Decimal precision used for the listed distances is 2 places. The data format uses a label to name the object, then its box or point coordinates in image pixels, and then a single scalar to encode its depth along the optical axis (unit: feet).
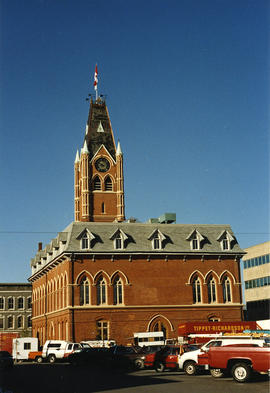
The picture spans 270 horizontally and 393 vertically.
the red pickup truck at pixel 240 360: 82.28
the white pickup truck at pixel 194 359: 93.17
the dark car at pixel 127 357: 119.28
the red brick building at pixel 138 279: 184.34
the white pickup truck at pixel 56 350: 150.92
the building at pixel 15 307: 325.93
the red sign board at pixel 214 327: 156.76
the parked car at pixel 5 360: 127.87
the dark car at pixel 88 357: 134.62
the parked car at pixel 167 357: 109.70
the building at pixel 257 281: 259.19
